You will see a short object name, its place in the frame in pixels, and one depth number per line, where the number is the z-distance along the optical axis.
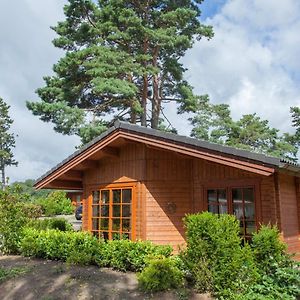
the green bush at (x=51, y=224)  11.98
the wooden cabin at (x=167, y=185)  8.13
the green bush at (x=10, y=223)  10.60
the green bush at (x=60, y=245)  8.77
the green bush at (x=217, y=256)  6.29
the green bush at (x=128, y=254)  8.02
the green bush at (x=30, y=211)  12.17
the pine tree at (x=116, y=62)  19.98
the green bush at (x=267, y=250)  6.67
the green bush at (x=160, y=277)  6.63
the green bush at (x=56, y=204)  29.00
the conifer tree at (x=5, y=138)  46.00
